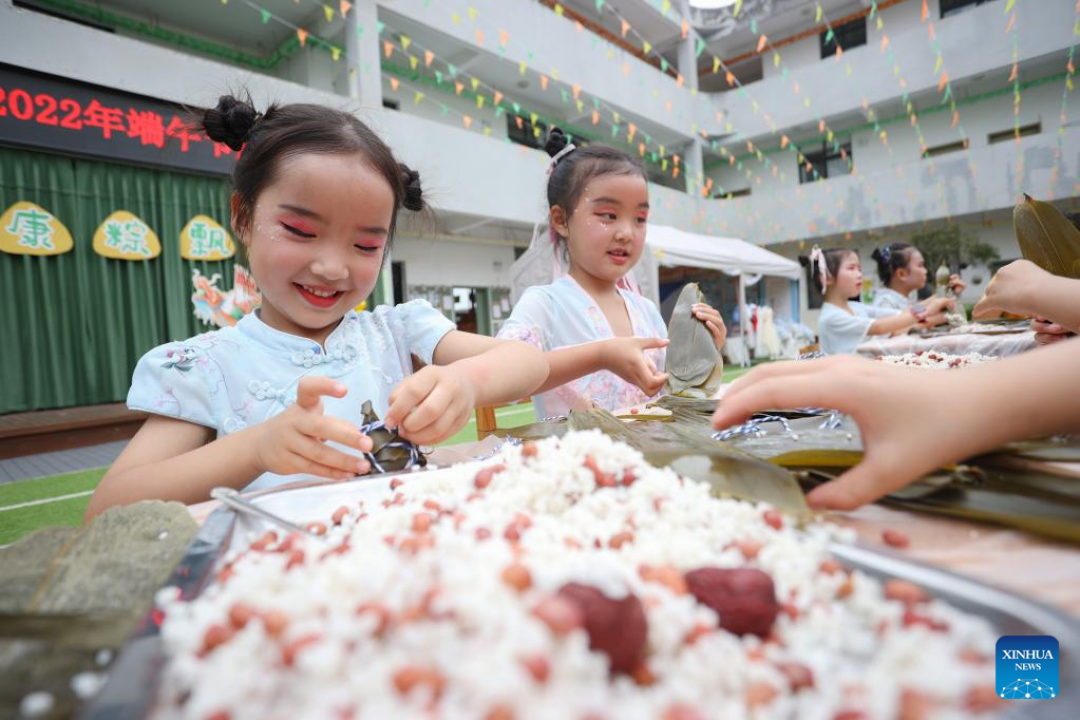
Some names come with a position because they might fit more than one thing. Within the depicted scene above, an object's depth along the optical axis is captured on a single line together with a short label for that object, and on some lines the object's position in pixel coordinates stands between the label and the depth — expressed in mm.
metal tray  289
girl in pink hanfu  1700
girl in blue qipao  793
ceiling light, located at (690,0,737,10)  6638
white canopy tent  7129
